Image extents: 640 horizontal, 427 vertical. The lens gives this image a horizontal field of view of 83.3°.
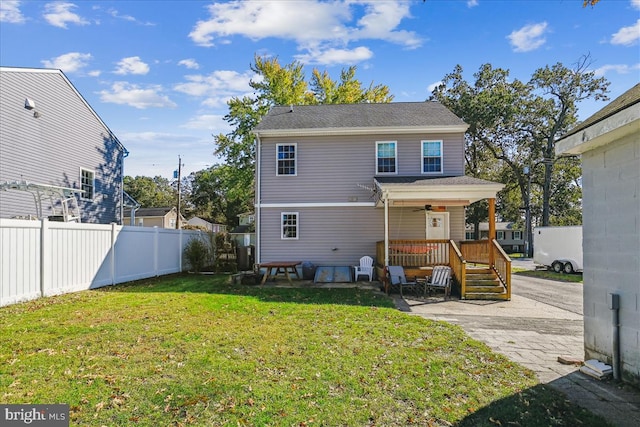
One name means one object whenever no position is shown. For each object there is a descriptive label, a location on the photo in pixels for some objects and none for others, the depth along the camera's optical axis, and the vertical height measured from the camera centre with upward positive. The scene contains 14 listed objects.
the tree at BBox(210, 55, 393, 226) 23.97 +8.12
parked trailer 18.11 -1.35
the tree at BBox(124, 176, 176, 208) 55.49 +5.04
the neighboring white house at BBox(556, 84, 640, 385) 3.88 -0.04
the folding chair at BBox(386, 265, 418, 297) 10.53 -1.69
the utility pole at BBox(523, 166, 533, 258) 31.89 +0.01
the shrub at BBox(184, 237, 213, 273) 15.49 -1.30
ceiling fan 13.29 +0.59
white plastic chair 13.20 -1.65
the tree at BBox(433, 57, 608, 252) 30.64 +9.47
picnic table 12.16 -1.75
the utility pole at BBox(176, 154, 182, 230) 29.95 +4.72
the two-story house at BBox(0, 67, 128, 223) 12.67 +2.98
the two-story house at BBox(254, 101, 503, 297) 13.99 +1.71
